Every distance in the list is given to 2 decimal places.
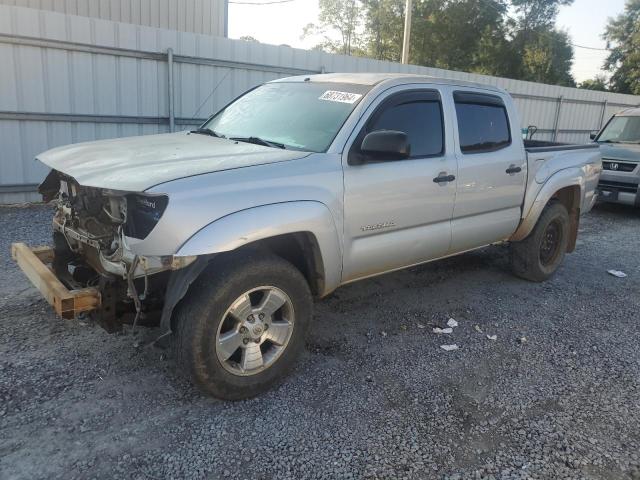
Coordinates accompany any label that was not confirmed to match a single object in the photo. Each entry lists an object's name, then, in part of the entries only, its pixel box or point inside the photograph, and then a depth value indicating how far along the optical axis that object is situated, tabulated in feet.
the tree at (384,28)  134.10
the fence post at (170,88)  28.40
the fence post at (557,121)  55.31
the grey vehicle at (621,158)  32.76
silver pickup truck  9.73
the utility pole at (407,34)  68.07
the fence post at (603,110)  61.02
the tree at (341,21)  148.87
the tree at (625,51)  140.05
